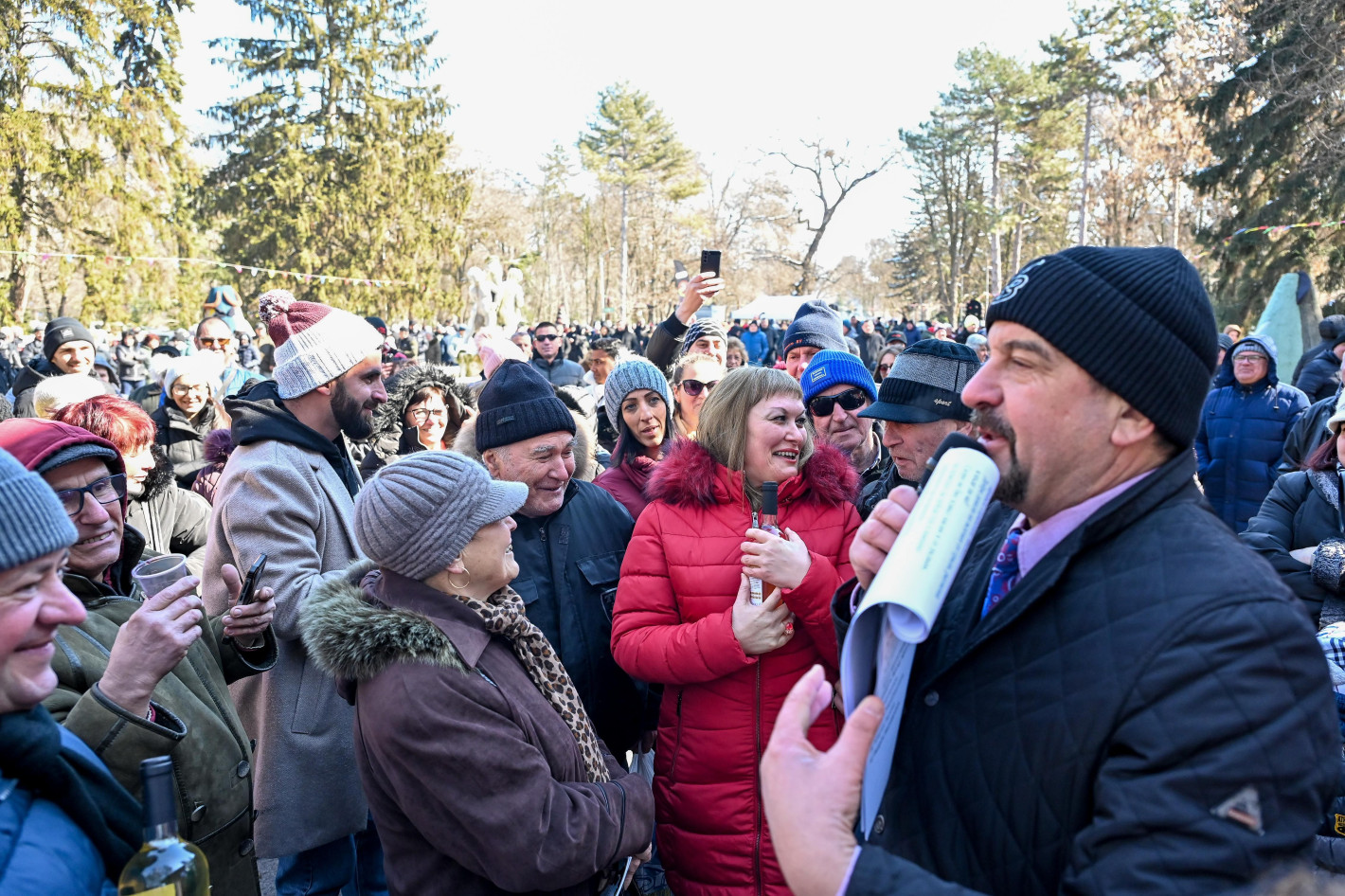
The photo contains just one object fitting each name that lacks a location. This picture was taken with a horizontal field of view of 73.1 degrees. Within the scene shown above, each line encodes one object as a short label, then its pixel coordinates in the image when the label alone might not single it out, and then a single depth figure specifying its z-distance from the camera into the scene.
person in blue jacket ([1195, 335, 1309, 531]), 6.85
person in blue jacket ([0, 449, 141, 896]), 1.40
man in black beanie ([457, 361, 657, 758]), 3.02
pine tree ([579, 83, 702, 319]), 49.41
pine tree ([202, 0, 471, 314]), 32.16
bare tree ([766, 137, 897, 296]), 46.25
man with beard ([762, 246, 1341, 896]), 1.16
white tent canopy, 39.25
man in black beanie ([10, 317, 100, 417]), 6.81
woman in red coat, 2.54
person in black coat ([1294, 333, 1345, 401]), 8.14
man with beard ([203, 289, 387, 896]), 3.07
